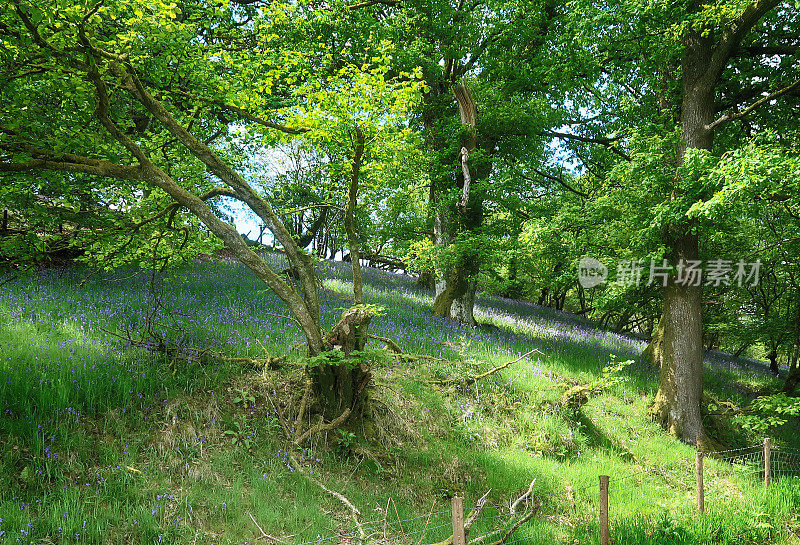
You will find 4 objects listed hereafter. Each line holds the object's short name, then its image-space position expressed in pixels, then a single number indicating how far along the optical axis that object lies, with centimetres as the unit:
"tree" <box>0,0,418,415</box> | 452
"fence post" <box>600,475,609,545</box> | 510
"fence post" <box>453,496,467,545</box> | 352
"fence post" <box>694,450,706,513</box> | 659
